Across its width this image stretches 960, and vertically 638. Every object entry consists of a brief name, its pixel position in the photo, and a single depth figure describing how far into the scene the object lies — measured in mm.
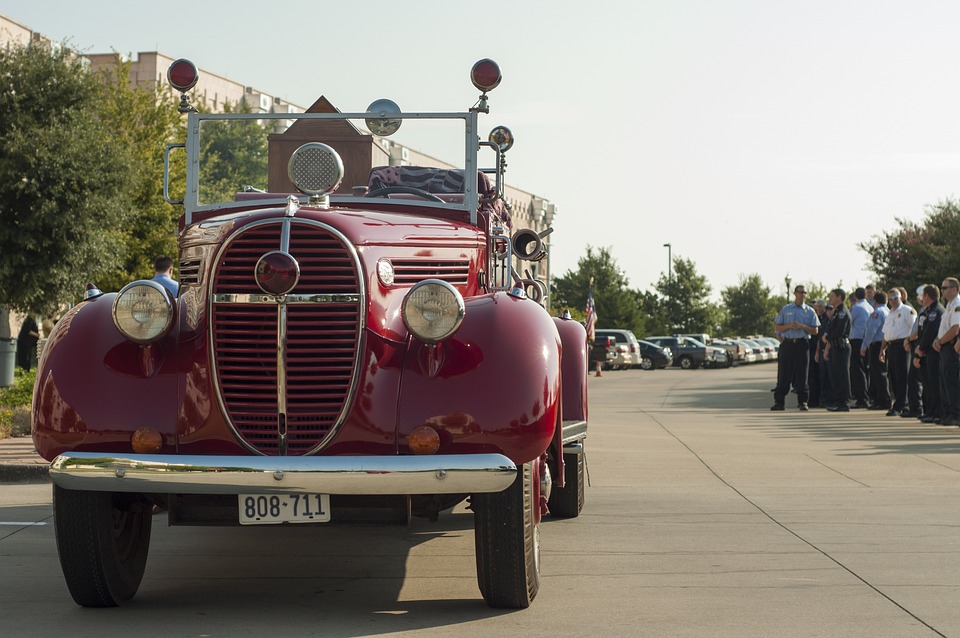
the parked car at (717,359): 56656
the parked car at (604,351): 46312
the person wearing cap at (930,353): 16062
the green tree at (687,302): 82625
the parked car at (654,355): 54062
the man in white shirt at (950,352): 15133
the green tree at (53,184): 23297
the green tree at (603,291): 69875
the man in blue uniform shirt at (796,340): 19594
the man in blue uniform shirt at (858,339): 20234
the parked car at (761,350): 70062
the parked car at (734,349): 60375
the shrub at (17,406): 13250
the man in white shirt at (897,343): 17781
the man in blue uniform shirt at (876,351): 19312
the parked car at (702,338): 60812
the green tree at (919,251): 30484
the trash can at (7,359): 21281
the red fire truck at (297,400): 4871
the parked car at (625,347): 49219
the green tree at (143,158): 27997
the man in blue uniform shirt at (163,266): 10852
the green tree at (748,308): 93750
